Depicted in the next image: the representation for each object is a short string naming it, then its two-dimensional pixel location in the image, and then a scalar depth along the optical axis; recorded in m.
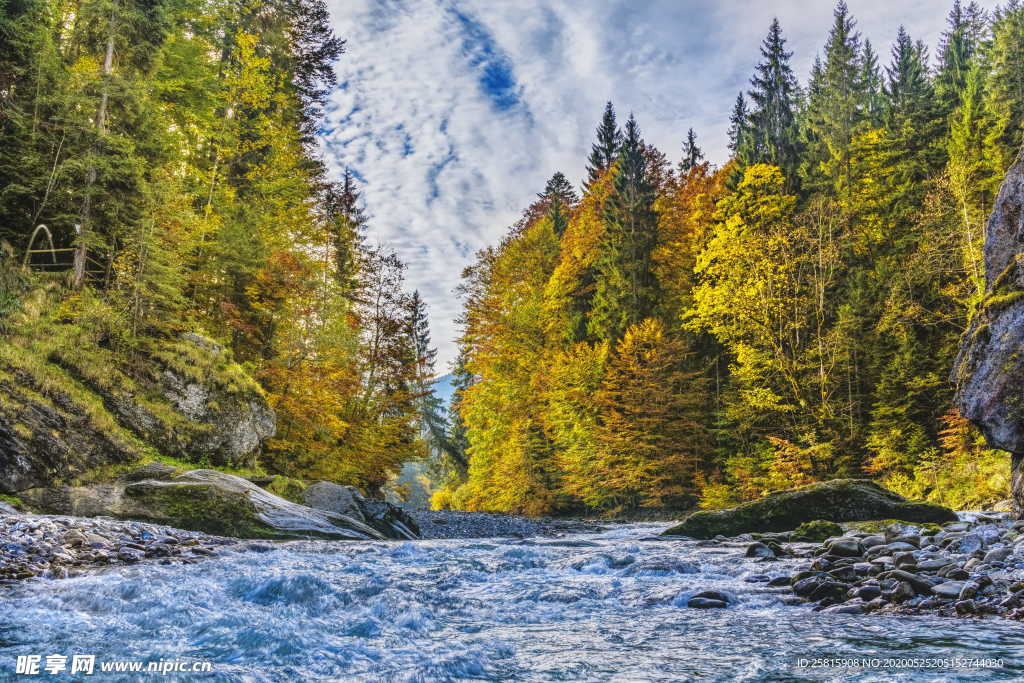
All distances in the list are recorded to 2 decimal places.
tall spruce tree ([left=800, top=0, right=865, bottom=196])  26.47
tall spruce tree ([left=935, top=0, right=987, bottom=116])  40.47
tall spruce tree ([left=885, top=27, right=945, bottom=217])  23.95
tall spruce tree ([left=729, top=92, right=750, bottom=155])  41.69
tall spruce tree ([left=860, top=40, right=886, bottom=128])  49.38
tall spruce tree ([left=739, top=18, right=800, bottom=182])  31.00
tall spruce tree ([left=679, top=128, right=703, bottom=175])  49.36
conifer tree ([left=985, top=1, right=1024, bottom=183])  21.52
